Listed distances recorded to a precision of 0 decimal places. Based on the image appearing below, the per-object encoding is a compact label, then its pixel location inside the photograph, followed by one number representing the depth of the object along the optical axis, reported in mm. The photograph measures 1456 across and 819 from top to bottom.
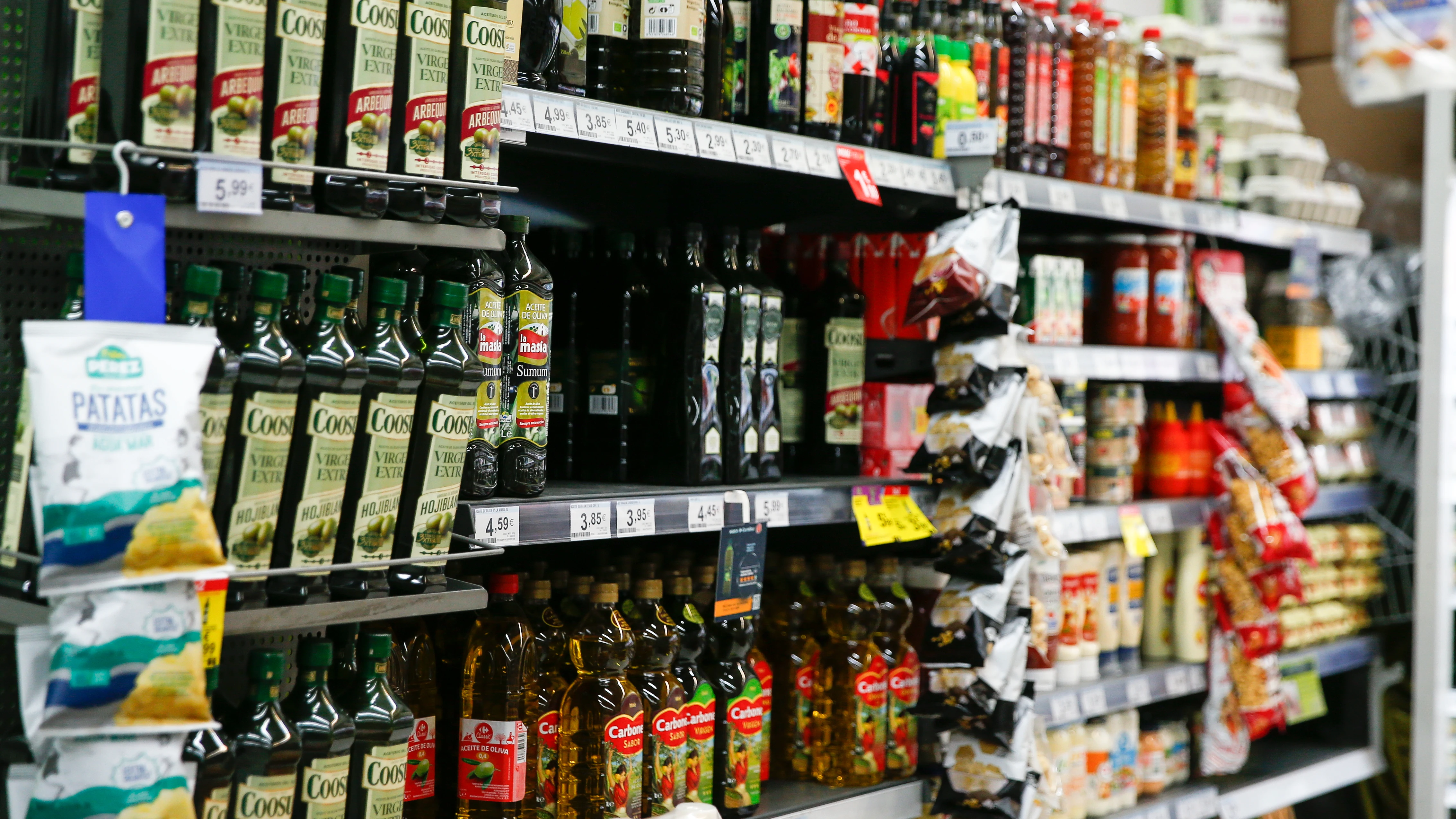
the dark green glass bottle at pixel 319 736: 1556
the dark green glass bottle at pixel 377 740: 1622
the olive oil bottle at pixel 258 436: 1479
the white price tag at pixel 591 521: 1865
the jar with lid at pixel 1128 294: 3207
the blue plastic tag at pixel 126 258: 1301
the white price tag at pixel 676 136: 1966
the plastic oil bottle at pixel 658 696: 2068
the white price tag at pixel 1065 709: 2830
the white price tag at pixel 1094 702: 2934
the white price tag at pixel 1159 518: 3172
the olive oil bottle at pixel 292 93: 1503
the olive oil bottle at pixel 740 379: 2221
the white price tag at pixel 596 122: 1859
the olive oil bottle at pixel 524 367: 1891
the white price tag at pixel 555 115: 1797
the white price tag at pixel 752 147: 2082
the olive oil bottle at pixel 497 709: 1894
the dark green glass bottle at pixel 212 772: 1455
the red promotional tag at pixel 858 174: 2209
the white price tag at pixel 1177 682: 3248
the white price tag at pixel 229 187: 1408
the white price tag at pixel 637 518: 1943
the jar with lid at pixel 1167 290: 3253
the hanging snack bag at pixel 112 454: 1269
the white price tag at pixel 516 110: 1754
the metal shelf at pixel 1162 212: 2635
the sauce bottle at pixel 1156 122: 3164
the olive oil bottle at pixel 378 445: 1597
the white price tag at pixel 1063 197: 2709
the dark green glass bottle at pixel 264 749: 1502
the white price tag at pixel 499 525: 1757
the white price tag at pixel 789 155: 2139
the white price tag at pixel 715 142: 2027
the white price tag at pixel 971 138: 2393
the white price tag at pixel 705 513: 2062
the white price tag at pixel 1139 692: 3102
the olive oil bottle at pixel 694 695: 2141
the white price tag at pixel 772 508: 2180
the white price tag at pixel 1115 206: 2857
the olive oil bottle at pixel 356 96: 1570
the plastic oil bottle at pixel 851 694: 2434
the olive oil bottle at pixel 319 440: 1535
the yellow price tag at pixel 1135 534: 3029
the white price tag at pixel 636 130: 1911
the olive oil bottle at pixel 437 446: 1660
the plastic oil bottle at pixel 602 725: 1992
